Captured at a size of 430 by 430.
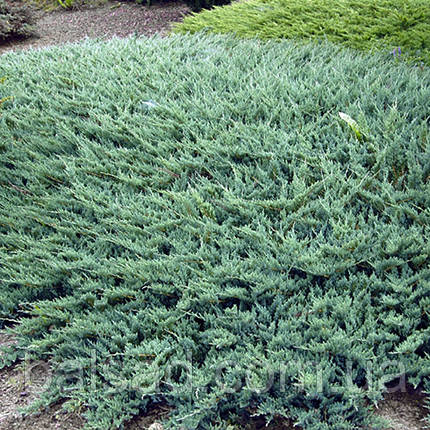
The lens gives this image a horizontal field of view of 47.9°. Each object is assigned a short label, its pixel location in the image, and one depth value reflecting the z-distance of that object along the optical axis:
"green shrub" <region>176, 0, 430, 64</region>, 4.62
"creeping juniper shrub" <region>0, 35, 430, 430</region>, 2.12
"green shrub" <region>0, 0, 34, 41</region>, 7.61
